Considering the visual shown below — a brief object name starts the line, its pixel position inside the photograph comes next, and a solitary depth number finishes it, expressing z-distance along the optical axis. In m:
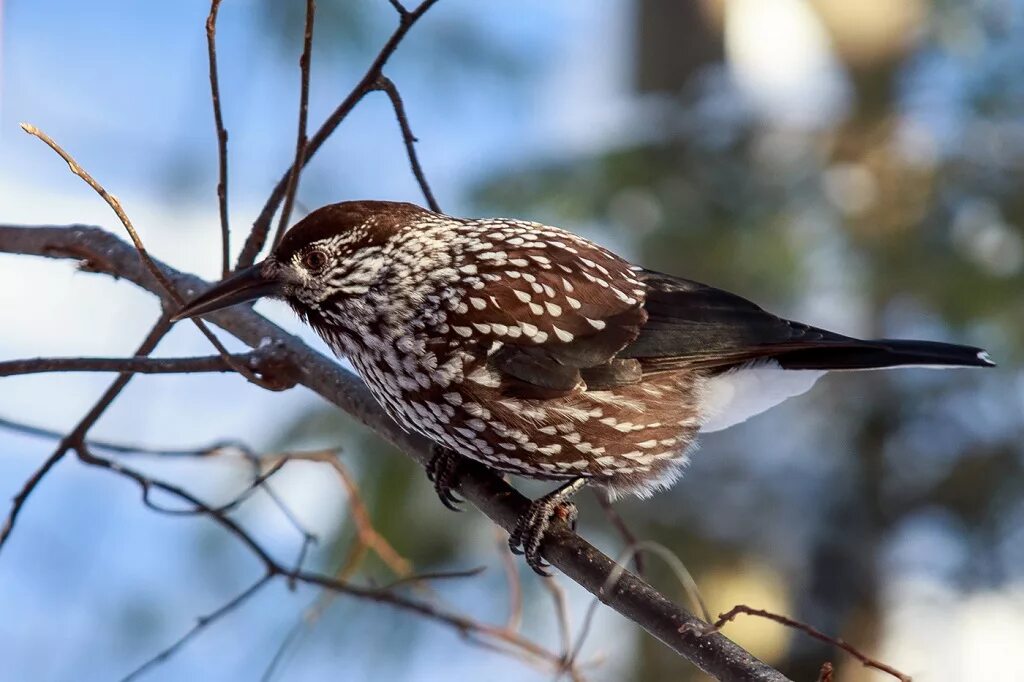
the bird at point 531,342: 4.82
